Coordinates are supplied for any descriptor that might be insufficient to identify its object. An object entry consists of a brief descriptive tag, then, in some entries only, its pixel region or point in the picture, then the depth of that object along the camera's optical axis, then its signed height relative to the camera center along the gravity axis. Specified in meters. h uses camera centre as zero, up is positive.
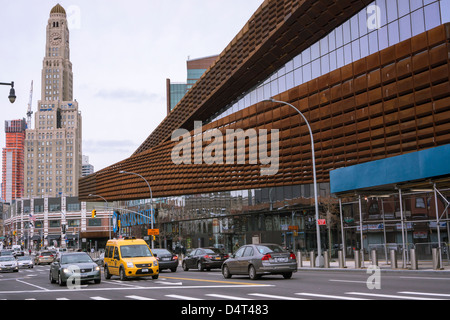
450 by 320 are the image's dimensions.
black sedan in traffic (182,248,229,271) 31.48 -2.08
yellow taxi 22.62 -1.45
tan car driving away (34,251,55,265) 58.50 -3.03
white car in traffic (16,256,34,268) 46.47 -2.80
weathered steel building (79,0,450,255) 28.88 +8.04
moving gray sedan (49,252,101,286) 21.39 -1.64
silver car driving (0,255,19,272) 38.50 -2.45
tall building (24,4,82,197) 197.38 +22.09
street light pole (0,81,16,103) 24.95 +6.60
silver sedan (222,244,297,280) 20.91 -1.59
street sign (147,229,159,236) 53.91 -0.46
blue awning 22.59 +2.37
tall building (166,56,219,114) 160.50 +49.98
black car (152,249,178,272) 31.41 -2.06
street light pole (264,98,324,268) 30.39 -2.30
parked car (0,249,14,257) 49.22 -2.01
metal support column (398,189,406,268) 24.80 -0.97
